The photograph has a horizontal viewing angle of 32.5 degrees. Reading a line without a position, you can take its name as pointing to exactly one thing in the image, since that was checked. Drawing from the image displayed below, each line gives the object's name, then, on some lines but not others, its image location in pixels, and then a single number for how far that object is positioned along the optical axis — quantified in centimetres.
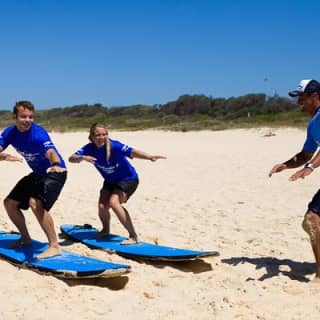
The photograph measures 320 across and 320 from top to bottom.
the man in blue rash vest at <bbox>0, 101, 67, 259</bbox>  549
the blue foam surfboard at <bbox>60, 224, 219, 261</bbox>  570
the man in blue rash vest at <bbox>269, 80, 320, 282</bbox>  507
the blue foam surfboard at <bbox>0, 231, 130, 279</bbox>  492
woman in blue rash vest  632
